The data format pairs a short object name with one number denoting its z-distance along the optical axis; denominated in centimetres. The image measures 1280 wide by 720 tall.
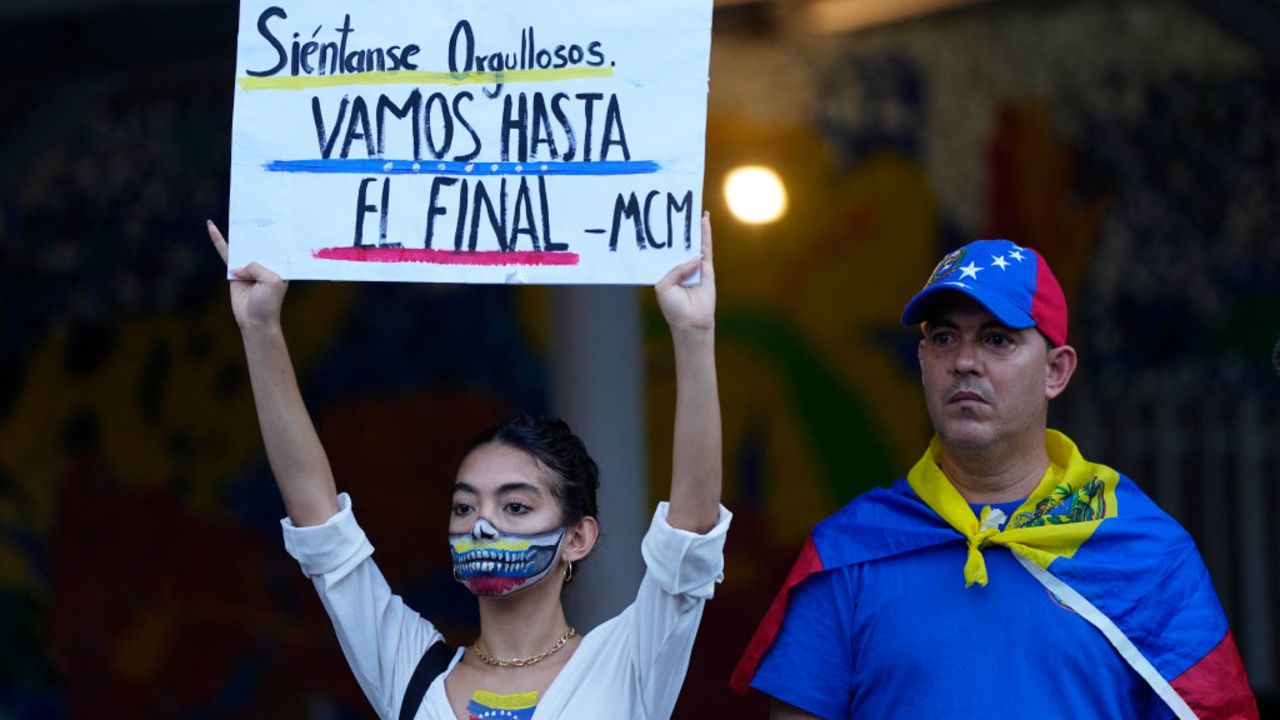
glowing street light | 1598
